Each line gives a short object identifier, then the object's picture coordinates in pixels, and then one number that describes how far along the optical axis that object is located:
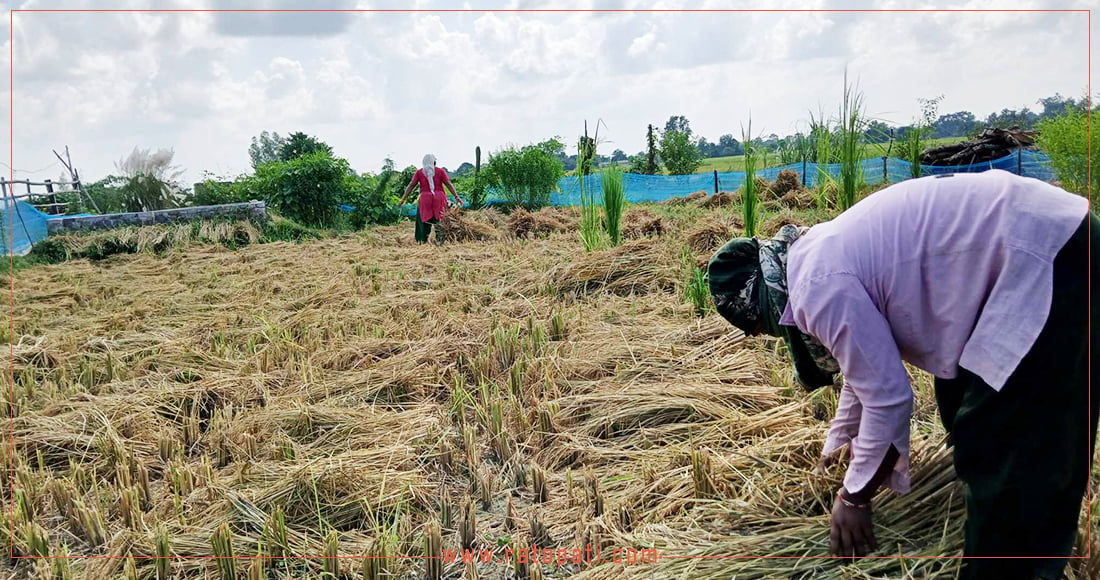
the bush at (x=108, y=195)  13.78
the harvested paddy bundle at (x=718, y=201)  12.40
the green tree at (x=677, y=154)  25.23
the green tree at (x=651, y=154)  24.41
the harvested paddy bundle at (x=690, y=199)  14.52
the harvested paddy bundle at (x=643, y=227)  7.60
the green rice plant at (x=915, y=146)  6.49
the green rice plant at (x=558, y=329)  4.29
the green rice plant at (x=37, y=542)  2.29
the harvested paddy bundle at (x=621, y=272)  5.27
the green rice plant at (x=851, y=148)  5.33
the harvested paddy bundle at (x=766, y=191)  11.86
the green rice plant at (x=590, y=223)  6.63
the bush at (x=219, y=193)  16.17
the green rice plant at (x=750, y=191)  5.10
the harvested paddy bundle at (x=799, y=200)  10.91
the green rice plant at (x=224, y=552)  2.10
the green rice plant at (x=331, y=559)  2.07
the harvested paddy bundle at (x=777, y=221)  6.37
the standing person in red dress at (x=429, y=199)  10.28
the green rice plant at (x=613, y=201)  6.80
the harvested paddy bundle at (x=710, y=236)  5.94
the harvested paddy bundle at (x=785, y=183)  12.97
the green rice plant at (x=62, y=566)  2.12
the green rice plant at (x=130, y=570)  2.07
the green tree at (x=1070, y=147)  8.67
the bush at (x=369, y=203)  14.47
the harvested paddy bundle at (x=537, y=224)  10.36
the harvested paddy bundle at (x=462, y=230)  10.34
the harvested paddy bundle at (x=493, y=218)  11.79
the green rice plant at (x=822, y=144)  5.63
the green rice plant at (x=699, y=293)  4.26
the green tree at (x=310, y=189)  13.73
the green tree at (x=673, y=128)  25.84
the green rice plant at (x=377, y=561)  2.02
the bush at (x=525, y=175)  16.16
